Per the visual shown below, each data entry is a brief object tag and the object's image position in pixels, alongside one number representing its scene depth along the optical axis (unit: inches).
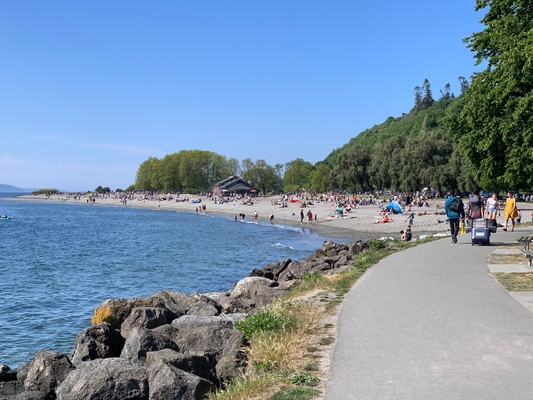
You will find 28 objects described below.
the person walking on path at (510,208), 851.8
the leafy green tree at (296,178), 5545.3
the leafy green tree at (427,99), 7500.0
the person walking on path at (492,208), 863.7
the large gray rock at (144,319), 407.2
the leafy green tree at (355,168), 3816.4
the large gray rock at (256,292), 504.8
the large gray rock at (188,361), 264.1
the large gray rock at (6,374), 331.0
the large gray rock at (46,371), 300.3
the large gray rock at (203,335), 333.4
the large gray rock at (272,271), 751.7
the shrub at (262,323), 305.6
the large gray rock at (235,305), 485.9
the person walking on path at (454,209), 719.7
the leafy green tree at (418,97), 7618.1
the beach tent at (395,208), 2114.2
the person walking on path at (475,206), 769.6
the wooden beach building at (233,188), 5058.1
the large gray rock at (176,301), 517.7
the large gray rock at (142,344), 312.2
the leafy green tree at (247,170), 5630.9
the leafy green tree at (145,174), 6897.6
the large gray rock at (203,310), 465.1
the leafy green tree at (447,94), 7642.7
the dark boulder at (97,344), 342.3
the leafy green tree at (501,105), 582.6
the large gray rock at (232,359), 265.3
